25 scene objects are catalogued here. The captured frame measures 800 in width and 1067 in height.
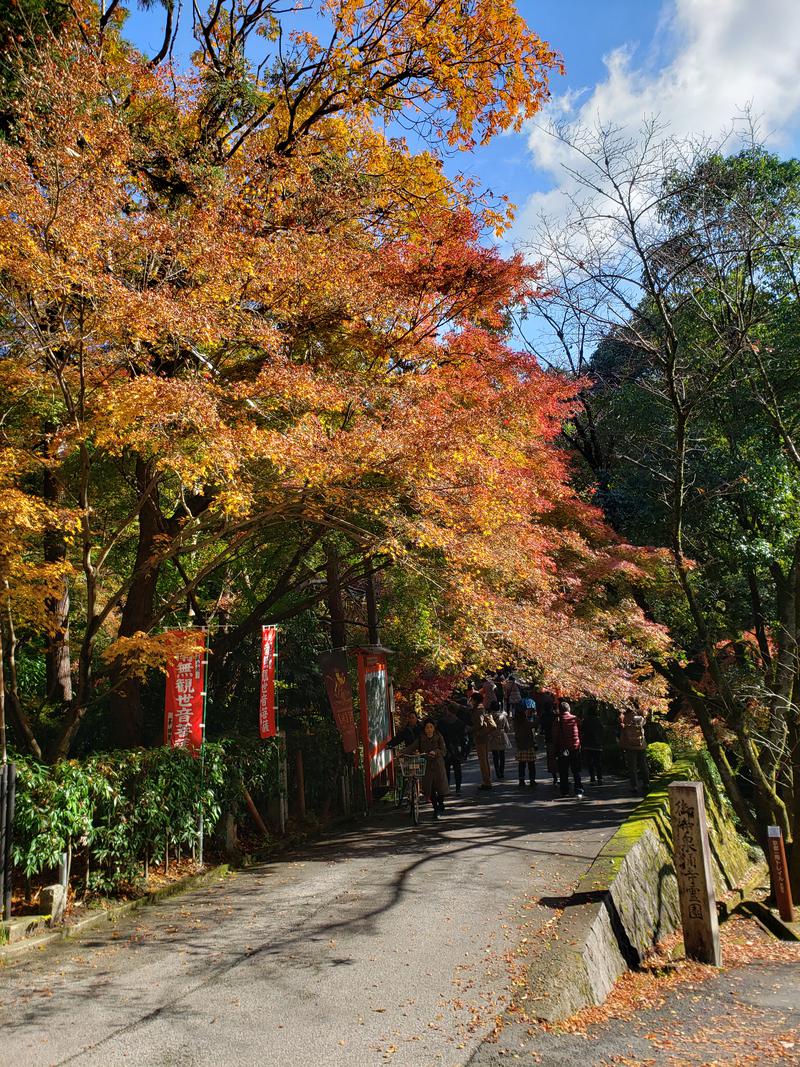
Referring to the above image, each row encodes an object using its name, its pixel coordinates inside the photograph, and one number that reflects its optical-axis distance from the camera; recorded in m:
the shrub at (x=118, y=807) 6.96
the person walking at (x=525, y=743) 14.06
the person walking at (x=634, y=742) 14.05
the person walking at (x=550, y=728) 13.52
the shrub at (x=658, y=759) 13.32
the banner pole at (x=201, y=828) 9.18
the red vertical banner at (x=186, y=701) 9.55
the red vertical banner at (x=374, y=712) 11.86
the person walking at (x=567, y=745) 12.86
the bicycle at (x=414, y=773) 11.45
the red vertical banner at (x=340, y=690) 12.44
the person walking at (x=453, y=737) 15.14
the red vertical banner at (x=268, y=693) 10.68
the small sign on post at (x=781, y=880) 9.12
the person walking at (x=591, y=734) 14.01
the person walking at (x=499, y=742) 15.14
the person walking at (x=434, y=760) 11.98
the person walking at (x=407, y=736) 12.37
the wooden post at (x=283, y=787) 11.27
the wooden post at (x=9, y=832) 6.64
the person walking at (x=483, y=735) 14.72
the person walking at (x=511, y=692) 23.42
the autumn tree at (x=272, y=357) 7.42
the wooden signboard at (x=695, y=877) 7.11
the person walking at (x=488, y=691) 19.92
